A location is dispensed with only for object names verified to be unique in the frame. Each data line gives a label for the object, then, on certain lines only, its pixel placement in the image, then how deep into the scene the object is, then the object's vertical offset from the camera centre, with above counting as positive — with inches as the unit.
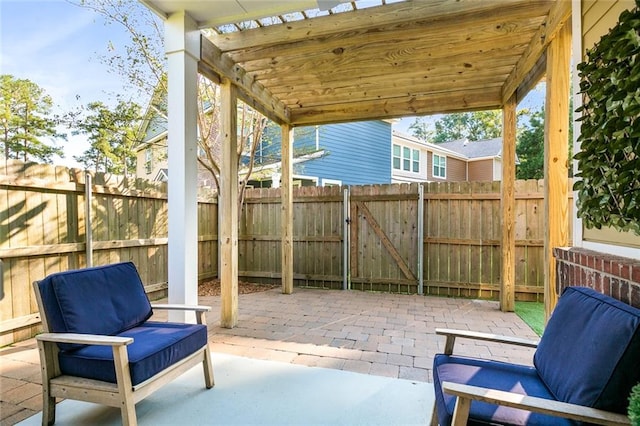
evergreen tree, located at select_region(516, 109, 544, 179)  399.9 +80.3
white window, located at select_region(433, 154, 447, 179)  546.9 +80.1
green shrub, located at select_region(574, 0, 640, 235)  53.2 +15.1
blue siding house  361.4 +71.0
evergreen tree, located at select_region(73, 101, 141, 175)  290.1 +77.2
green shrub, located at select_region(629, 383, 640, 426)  39.4 -24.7
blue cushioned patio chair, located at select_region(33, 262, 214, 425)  68.4 -32.1
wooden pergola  106.6 +66.0
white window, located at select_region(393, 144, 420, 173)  487.5 +83.9
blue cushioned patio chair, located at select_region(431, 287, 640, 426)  45.7 -27.6
